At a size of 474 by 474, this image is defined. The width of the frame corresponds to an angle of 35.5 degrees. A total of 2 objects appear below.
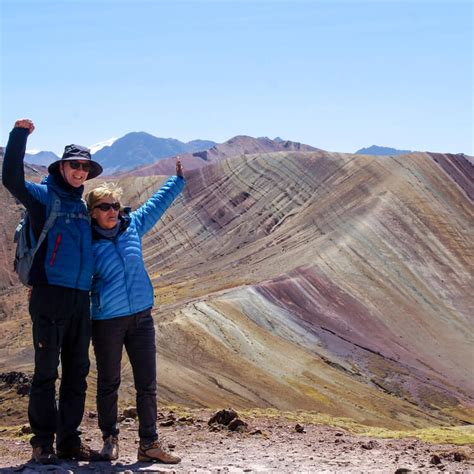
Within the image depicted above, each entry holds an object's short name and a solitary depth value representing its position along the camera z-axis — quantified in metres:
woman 6.27
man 6.00
